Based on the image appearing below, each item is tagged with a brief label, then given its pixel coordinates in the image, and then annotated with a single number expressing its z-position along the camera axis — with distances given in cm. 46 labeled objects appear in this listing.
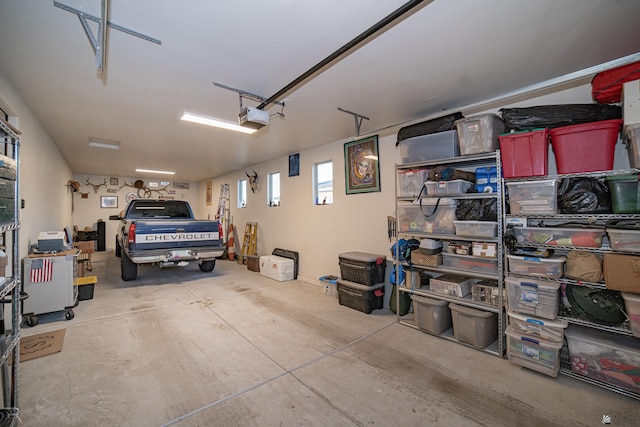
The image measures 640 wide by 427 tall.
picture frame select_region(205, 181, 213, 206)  1023
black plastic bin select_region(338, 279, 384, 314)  381
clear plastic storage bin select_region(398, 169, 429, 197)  334
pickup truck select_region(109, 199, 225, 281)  477
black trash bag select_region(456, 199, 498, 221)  286
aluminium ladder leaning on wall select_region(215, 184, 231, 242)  898
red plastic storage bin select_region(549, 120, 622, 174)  213
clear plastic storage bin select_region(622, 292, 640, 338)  198
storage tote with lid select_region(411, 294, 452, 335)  306
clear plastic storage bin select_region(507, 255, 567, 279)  236
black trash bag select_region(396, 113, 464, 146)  304
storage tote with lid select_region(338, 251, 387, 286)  386
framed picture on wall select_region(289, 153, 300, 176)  596
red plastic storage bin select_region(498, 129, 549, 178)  240
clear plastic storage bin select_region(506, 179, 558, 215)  241
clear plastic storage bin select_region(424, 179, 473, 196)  299
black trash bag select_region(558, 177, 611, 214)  225
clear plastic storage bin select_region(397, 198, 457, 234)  312
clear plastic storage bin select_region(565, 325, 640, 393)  203
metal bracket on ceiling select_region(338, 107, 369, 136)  355
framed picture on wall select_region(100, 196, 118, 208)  984
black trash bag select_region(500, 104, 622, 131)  225
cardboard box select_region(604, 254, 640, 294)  195
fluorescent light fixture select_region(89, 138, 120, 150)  513
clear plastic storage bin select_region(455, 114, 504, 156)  275
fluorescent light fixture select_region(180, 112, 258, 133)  360
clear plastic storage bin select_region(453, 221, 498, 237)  280
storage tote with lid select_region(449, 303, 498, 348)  275
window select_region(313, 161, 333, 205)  532
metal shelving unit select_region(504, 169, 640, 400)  207
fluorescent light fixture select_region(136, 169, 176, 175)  843
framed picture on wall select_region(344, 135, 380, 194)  438
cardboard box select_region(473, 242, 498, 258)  277
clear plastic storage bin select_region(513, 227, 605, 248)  225
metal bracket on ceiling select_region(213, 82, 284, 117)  285
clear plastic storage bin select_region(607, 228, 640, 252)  201
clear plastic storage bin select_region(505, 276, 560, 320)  234
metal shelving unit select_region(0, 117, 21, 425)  160
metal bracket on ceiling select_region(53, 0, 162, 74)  173
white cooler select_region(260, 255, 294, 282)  563
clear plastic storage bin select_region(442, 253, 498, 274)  285
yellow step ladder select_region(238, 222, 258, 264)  734
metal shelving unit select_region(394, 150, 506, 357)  270
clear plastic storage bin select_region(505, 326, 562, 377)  228
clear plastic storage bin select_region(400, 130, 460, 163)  307
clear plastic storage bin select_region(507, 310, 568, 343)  228
